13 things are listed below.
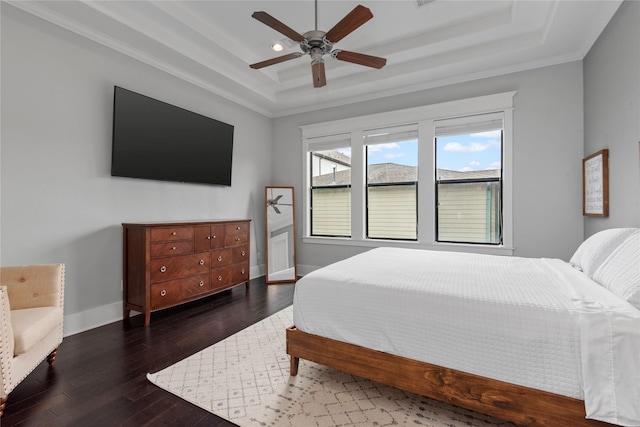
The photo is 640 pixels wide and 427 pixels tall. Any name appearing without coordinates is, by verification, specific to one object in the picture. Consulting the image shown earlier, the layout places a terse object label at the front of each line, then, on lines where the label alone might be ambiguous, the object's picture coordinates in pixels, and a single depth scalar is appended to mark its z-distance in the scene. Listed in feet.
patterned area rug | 5.40
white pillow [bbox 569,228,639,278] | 6.18
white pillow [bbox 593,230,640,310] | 4.59
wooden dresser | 9.86
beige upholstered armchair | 5.30
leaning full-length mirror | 15.72
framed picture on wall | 8.93
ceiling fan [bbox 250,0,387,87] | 7.09
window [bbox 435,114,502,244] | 12.59
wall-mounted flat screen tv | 10.27
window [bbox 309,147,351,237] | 16.10
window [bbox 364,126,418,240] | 14.34
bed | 4.05
